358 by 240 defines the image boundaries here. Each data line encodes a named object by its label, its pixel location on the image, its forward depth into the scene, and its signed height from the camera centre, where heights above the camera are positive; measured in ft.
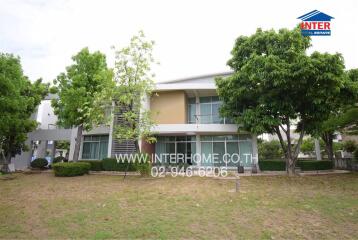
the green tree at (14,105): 48.21 +12.45
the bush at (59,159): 77.21 -0.22
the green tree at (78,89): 57.72 +18.36
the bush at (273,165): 60.85 -1.11
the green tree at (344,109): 44.31 +11.19
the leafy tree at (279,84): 41.29 +15.32
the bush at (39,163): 70.18 -1.50
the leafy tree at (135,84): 49.29 +16.46
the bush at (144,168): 49.88 -1.88
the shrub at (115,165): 59.67 -1.57
